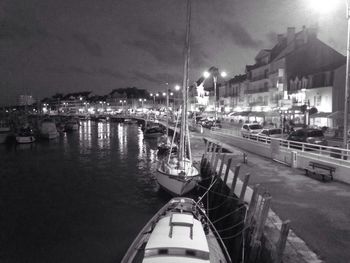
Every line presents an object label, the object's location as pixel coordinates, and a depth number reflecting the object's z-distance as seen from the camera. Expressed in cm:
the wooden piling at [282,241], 824
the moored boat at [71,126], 10681
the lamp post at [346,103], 1819
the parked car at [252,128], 4285
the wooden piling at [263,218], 1038
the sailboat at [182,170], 2170
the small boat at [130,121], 14485
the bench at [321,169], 1833
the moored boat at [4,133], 7169
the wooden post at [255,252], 1011
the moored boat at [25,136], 6912
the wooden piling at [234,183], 1668
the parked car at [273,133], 3746
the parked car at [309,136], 2775
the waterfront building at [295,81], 4650
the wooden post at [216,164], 2404
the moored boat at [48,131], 7994
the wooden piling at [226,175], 1902
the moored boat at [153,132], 7956
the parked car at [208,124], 6815
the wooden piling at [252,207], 1192
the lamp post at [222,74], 3791
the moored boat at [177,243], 880
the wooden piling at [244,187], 1428
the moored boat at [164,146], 4894
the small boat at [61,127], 9911
